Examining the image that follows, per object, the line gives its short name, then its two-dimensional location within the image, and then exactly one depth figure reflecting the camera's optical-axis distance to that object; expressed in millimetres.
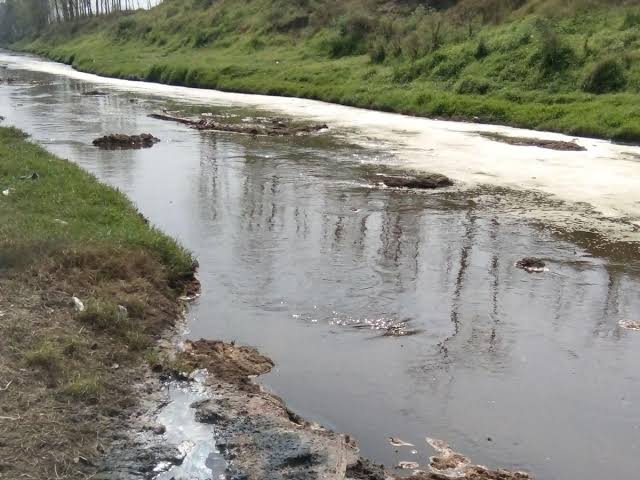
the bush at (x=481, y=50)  30281
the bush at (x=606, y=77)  24891
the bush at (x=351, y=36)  39719
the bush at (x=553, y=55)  27141
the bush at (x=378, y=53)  35562
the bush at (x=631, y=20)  28125
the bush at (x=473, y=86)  27906
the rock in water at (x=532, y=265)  10312
